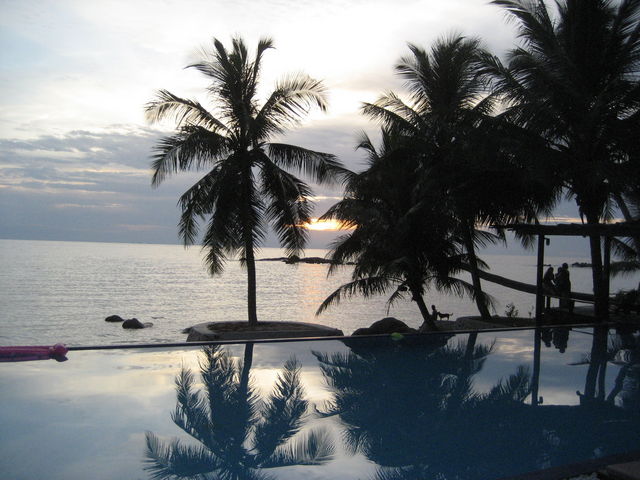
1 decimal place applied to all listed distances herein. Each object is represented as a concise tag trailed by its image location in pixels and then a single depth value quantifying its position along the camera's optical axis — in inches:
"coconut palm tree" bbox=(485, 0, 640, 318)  423.5
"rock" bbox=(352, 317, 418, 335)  592.9
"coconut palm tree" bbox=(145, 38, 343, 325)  473.1
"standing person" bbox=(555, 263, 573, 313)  527.3
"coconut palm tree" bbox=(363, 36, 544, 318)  461.4
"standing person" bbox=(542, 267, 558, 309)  527.2
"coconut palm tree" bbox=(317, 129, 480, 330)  541.6
